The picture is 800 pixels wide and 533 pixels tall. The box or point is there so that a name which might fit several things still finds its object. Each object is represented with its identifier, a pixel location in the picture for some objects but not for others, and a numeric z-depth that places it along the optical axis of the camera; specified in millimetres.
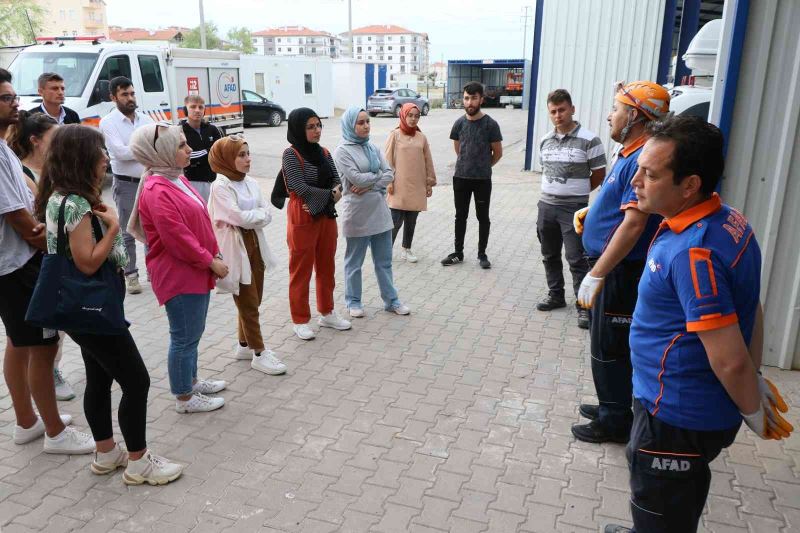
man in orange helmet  3180
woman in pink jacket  3402
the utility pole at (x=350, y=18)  41859
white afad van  12289
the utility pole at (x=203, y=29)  32469
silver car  31438
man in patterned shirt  5176
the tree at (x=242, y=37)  84375
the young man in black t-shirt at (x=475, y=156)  6680
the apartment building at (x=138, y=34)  90312
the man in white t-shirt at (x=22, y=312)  3225
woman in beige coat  6598
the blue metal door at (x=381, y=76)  37962
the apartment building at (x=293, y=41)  145875
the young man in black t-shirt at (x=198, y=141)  6016
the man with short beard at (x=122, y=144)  5828
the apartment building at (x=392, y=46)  154625
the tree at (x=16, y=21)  26278
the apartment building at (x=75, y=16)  74312
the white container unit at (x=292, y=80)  26031
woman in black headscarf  4734
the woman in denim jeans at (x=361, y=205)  5160
